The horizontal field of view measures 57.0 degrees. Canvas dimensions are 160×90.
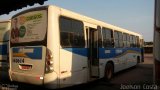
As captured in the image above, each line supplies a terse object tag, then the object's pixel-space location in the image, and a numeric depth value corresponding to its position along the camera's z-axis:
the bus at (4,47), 6.43
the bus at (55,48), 4.68
